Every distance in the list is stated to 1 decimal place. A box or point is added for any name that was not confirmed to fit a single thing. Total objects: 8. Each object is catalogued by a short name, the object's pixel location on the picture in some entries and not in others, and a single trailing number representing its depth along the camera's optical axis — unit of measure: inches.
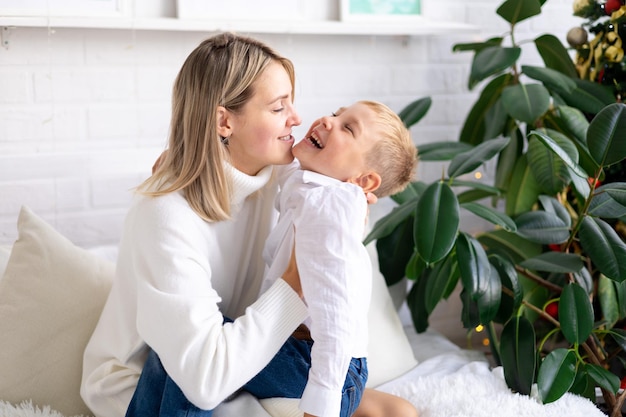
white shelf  74.9
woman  53.7
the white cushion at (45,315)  65.0
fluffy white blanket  65.9
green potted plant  67.9
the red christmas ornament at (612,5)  82.7
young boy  51.8
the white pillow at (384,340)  77.3
